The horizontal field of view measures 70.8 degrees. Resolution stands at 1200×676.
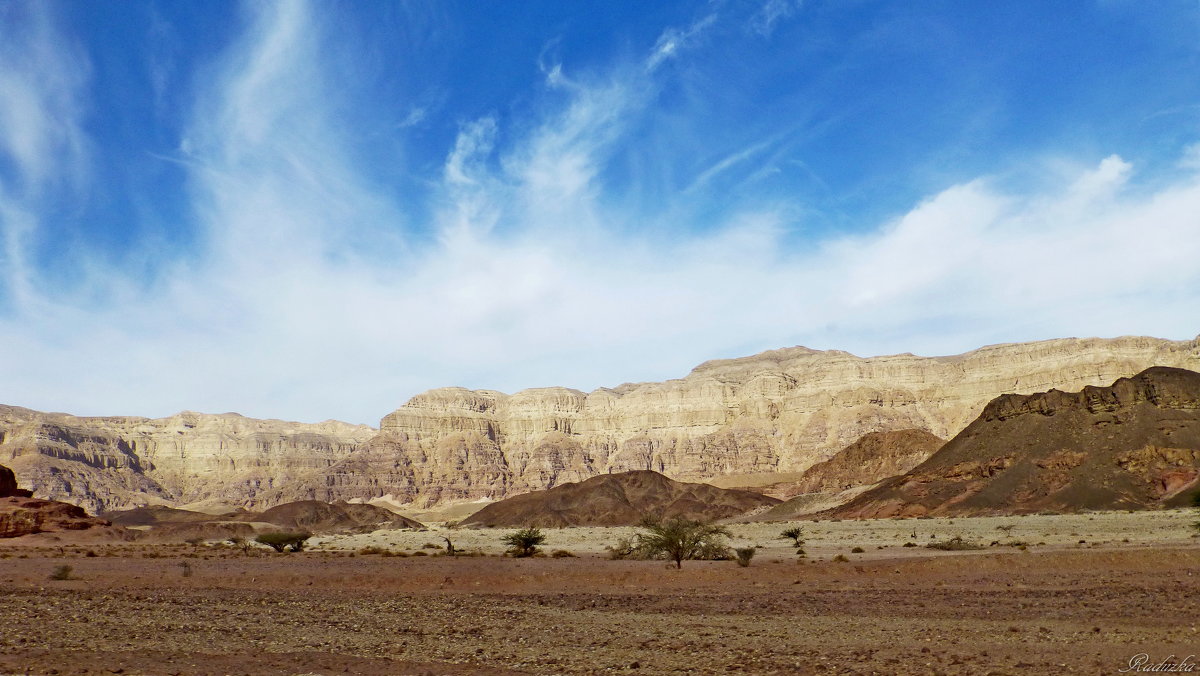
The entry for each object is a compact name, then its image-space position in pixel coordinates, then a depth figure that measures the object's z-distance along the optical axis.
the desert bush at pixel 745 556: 31.66
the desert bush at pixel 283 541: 51.66
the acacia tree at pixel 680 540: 34.12
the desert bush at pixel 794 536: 49.99
